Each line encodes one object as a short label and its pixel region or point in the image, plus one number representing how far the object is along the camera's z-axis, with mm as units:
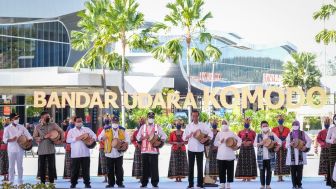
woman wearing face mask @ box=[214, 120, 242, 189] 20372
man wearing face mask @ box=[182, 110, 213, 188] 20656
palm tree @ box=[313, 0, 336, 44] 37688
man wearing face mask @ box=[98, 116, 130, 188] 21422
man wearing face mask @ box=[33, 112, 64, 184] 21203
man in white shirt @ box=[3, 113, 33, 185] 21500
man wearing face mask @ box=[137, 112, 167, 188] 21031
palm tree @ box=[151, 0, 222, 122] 46438
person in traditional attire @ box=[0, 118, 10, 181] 23828
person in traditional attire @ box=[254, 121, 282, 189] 20219
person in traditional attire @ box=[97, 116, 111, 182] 23267
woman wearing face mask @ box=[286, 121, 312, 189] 20438
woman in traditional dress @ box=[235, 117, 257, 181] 23250
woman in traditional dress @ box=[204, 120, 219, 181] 22719
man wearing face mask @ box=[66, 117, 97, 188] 21266
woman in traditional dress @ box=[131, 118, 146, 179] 23156
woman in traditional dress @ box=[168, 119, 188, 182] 23781
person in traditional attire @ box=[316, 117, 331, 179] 21822
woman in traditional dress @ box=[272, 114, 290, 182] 23422
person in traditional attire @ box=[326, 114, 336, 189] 19156
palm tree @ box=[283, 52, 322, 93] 103188
